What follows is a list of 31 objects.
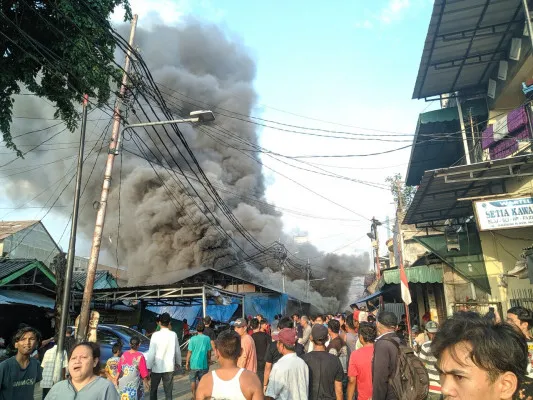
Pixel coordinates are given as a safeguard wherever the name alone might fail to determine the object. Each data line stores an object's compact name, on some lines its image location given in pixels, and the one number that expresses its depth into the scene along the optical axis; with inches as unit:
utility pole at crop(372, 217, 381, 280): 914.7
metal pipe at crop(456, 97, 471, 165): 397.4
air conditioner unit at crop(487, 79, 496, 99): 382.6
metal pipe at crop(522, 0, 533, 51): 274.0
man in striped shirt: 149.0
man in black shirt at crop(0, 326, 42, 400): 114.7
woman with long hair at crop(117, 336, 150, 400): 177.3
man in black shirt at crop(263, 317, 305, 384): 183.3
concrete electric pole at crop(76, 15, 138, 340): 289.8
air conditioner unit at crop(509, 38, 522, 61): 327.6
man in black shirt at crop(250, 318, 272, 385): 228.3
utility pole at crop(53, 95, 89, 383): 195.1
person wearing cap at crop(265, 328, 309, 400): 123.1
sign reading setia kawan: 305.7
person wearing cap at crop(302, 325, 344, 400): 134.0
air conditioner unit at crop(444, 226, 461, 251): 422.1
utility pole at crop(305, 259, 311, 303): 1263.8
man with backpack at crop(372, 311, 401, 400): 117.9
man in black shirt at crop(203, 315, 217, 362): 271.2
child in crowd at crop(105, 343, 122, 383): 177.5
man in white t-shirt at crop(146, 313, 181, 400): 209.9
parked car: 339.2
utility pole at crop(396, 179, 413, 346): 601.2
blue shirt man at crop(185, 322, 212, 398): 237.3
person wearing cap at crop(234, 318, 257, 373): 187.9
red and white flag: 353.2
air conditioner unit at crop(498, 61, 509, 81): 352.5
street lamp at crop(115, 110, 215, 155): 301.0
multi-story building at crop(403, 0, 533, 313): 308.5
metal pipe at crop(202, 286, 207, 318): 474.8
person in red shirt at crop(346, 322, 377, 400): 131.3
